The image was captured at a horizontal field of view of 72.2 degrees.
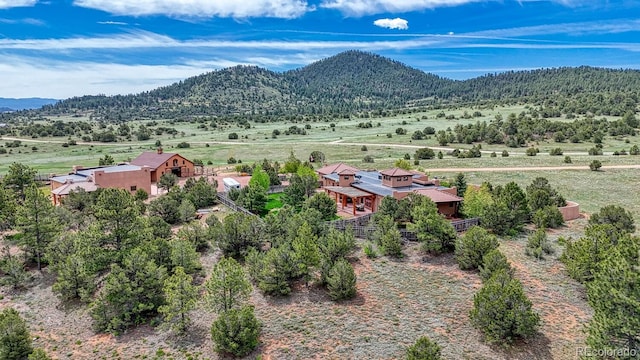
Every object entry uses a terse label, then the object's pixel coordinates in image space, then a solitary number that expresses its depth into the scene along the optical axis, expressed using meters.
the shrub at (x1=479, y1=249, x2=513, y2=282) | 30.56
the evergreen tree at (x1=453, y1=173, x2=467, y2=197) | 51.00
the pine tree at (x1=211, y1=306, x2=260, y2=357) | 23.83
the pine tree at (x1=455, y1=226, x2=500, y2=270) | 33.09
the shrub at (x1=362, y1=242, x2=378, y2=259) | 35.81
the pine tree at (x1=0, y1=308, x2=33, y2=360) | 24.15
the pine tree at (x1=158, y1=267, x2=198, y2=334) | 26.64
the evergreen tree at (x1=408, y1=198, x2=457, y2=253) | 35.88
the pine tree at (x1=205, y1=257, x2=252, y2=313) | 26.69
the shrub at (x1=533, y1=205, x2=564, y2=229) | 42.75
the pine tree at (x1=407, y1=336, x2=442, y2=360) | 21.05
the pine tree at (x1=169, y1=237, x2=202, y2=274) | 32.22
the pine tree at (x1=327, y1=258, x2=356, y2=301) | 29.17
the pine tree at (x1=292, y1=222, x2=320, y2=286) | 31.34
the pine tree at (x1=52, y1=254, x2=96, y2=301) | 30.70
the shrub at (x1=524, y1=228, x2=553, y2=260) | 35.68
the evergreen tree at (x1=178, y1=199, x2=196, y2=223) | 43.78
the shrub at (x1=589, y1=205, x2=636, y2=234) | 39.34
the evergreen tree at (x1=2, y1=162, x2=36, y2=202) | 50.12
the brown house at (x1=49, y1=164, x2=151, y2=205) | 52.56
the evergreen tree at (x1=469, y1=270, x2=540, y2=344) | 24.23
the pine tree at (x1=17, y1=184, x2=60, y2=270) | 35.16
